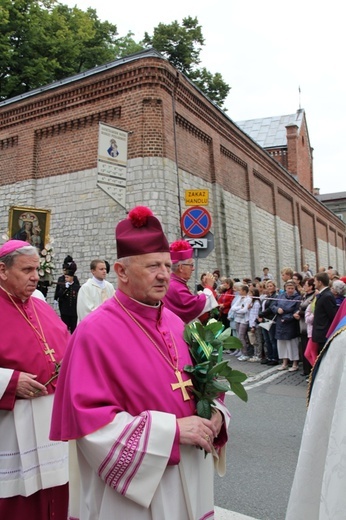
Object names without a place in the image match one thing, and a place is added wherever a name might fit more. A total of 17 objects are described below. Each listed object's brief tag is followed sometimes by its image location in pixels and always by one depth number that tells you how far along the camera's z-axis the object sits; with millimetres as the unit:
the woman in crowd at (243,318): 11805
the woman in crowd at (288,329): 10234
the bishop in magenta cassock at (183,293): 5484
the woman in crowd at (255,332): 11477
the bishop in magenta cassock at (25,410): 2936
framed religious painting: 11227
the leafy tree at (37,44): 24531
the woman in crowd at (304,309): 9930
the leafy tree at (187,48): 32750
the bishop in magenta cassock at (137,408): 1986
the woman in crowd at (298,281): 10869
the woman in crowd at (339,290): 8641
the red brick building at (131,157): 14820
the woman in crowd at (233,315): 12358
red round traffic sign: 10343
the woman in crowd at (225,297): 13070
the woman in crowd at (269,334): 10938
